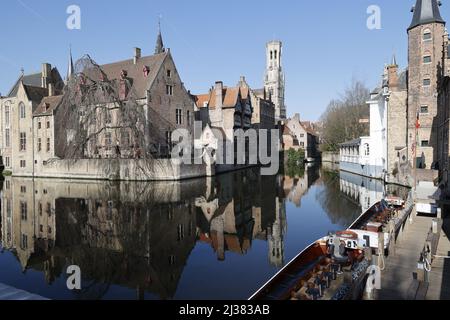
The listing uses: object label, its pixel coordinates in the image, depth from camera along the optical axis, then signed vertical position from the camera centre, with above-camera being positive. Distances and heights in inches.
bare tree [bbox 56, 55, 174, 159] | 1000.9 +110.3
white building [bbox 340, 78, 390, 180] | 1348.4 +36.2
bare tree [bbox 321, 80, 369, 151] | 2364.7 +250.1
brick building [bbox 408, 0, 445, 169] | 1145.4 +259.2
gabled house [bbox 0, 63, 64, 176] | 1640.0 +143.0
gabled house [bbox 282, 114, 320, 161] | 2933.1 +131.9
